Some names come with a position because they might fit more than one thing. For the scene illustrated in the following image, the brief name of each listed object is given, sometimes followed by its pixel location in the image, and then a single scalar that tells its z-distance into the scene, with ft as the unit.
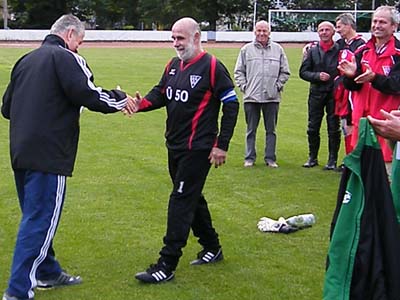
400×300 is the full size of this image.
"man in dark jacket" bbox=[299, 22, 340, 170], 34.55
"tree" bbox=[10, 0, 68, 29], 219.82
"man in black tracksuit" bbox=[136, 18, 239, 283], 19.40
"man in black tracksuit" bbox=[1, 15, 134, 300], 17.33
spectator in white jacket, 35.35
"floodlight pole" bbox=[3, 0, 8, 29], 204.74
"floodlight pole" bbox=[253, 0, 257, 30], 223.92
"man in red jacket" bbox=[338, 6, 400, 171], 22.00
